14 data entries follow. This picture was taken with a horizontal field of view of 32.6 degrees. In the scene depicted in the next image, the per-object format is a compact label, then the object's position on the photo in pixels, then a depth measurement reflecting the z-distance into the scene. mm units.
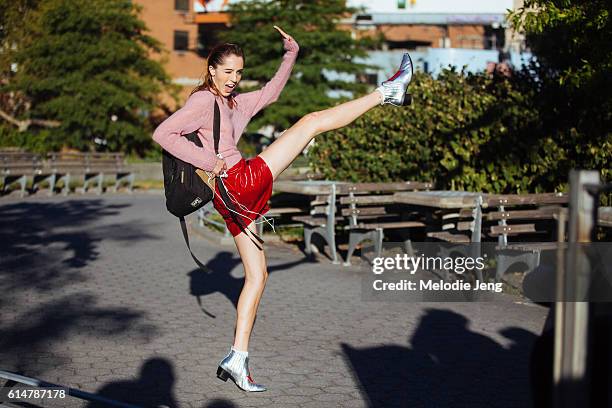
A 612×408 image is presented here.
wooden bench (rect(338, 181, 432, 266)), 11773
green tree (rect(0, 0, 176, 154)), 36969
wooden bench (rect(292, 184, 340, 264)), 12475
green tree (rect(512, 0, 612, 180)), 9805
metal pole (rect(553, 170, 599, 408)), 3146
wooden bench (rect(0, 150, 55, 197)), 23406
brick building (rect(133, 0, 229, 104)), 61719
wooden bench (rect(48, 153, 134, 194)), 25219
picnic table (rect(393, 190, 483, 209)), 10188
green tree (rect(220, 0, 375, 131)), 41375
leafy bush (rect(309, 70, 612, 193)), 11000
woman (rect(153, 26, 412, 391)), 6031
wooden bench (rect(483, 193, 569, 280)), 9375
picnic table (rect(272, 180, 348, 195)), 12398
